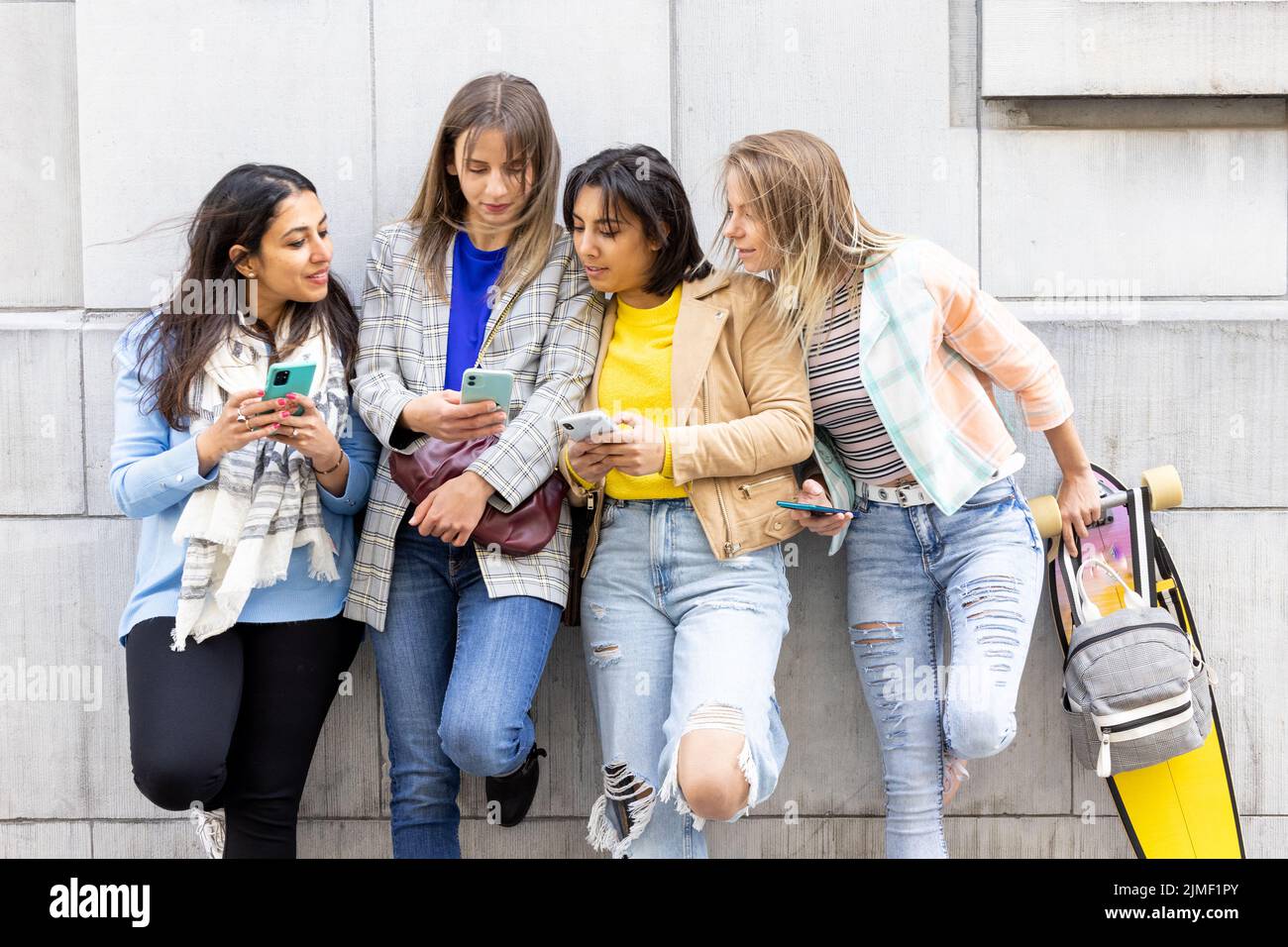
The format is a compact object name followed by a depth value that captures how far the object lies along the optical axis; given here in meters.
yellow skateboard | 3.29
